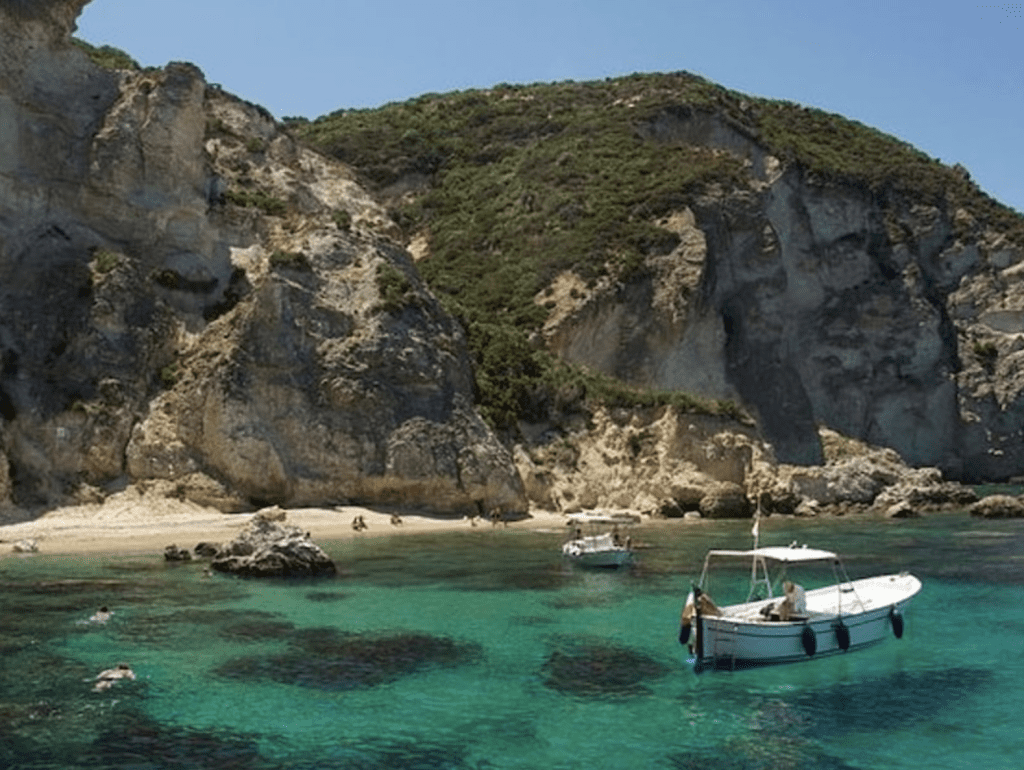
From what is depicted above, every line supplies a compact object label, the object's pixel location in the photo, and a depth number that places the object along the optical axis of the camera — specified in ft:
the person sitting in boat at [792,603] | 76.07
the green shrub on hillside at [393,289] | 176.35
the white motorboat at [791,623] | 70.18
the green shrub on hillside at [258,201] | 191.31
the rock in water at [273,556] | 109.29
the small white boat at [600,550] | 122.83
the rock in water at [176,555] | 117.80
